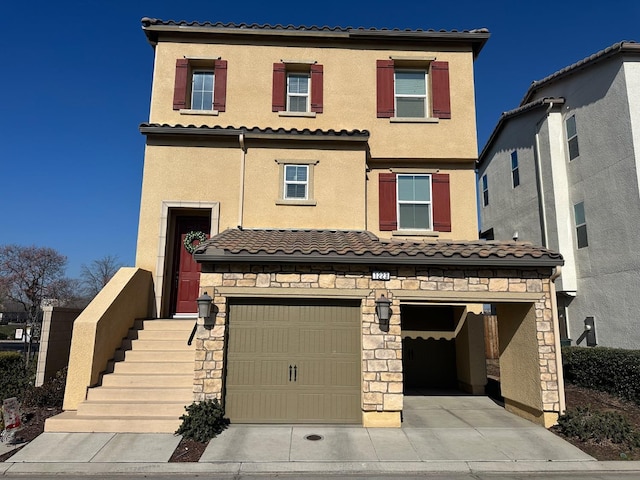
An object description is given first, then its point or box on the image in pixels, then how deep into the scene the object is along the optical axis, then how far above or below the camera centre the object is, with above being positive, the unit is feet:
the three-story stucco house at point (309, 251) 26.96 +4.03
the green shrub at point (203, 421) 23.84 -6.50
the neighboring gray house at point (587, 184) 40.52 +14.60
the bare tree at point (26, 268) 84.33 +7.81
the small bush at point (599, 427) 23.67 -6.53
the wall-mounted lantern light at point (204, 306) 26.16 +0.14
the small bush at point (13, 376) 29.73 -5.13
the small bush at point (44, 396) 28.17 -5.99
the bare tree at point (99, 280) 133.80 +8.77
